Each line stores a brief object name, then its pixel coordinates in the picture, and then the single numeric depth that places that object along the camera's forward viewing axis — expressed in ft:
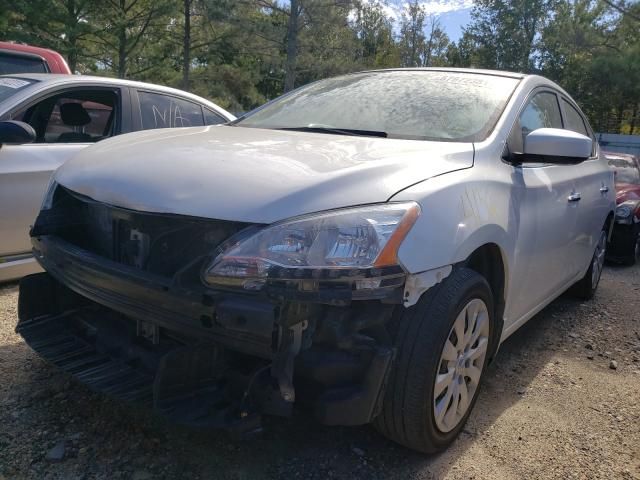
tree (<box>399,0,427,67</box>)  134.31
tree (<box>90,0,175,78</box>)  59.36
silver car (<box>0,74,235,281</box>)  12.51
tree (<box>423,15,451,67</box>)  139.66
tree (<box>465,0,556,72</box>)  115.55
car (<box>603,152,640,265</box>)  21.77
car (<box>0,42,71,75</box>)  18.37
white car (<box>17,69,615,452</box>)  6.20
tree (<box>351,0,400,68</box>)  138.31
